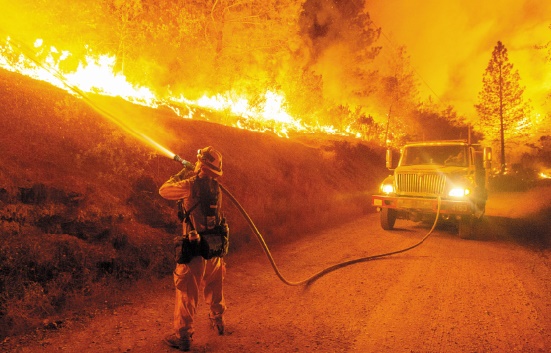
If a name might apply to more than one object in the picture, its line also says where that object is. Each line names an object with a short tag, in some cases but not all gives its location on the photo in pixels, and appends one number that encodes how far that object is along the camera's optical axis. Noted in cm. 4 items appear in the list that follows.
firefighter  389
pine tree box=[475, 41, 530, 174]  4462
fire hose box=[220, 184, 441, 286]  503
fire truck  986
